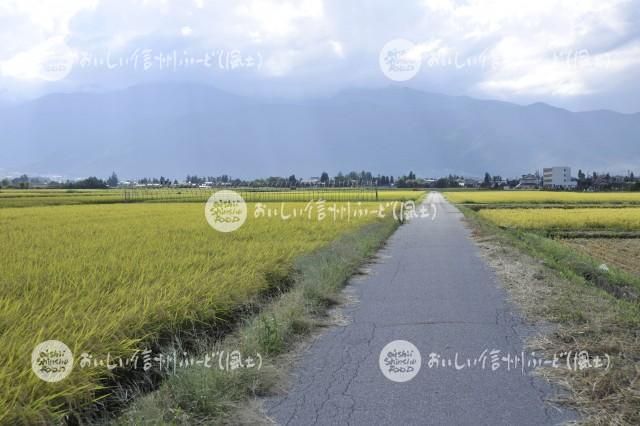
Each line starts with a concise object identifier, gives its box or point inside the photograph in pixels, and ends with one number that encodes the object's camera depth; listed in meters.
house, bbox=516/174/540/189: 150.12
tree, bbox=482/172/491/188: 147.77
